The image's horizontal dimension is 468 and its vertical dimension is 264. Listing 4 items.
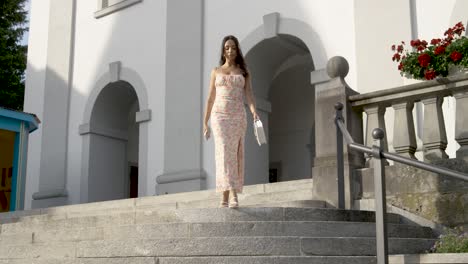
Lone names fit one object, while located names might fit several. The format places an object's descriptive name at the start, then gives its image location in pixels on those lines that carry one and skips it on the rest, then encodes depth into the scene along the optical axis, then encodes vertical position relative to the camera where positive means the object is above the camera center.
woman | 5.85 +1.23
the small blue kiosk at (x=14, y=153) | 12.40 +1.88
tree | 22.66 +6.87
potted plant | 7.68 +2.30
